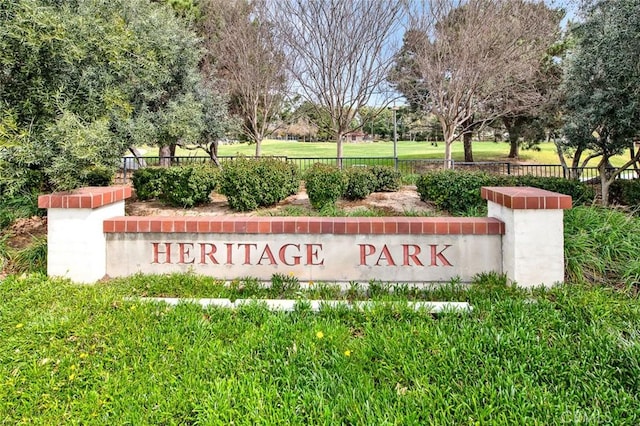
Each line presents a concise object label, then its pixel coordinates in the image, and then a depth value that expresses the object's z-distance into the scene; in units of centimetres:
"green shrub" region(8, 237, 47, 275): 410
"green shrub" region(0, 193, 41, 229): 548
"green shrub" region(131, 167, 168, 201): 822
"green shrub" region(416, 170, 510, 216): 709
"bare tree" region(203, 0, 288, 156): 1389
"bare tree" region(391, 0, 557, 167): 1186
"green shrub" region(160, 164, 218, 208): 769
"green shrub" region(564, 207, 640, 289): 357
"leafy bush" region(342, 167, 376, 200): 840
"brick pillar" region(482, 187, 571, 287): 330
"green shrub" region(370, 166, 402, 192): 919
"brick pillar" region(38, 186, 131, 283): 347
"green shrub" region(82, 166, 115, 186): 597
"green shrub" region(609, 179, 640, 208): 832
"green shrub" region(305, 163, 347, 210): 759
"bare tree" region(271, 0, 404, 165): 1167
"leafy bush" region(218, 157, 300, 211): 732
